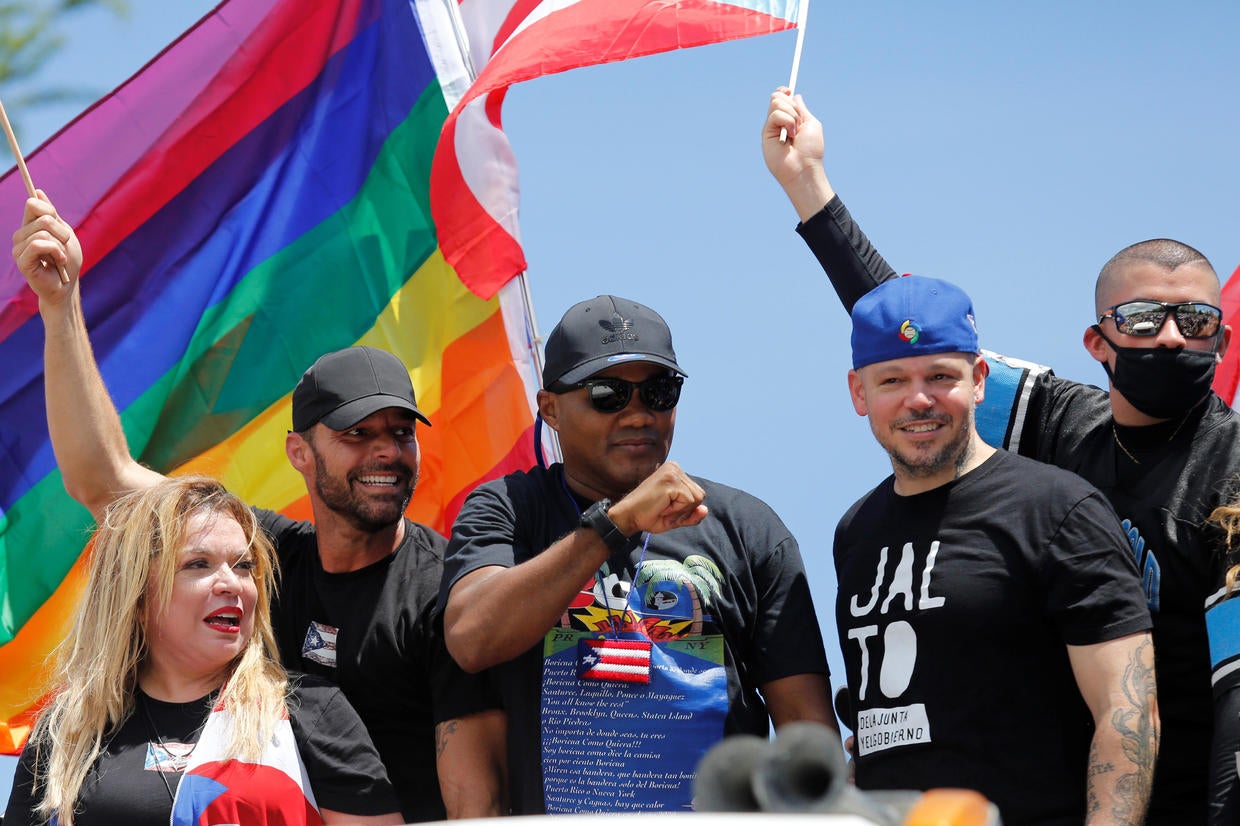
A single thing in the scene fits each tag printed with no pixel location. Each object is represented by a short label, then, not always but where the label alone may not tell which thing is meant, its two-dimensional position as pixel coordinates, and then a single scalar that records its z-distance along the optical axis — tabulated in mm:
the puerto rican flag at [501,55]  10984
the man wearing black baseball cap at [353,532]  9070
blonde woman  7902
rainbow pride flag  12398
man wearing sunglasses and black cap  8258
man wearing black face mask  7977
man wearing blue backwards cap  7461
